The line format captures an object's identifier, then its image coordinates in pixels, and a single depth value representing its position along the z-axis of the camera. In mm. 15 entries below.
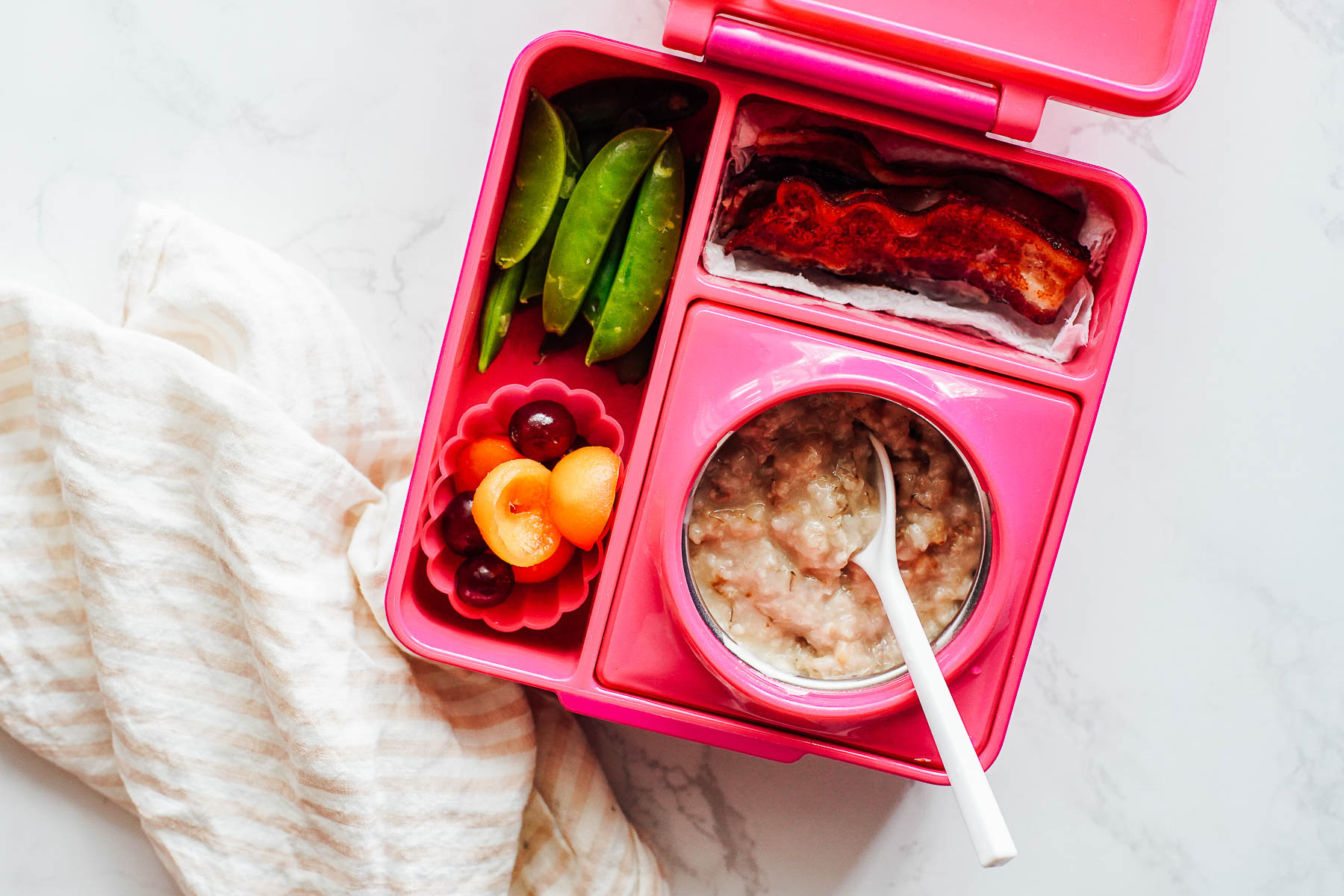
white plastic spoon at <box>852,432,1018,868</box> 631
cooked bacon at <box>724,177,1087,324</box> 699
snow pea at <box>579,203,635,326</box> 729
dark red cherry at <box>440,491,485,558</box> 705
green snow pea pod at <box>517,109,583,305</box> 722
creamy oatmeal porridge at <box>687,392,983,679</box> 677
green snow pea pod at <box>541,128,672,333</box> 715
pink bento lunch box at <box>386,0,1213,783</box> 673
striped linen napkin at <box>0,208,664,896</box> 718
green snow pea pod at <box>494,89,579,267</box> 711
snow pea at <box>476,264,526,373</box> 727
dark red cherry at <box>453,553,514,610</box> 704
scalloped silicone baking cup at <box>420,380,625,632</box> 709
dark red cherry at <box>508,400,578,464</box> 711
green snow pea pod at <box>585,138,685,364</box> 718
